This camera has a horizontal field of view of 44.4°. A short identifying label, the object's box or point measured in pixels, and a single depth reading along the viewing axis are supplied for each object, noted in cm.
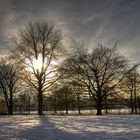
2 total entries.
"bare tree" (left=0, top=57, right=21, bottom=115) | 3663
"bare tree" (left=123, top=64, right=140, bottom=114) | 2500
